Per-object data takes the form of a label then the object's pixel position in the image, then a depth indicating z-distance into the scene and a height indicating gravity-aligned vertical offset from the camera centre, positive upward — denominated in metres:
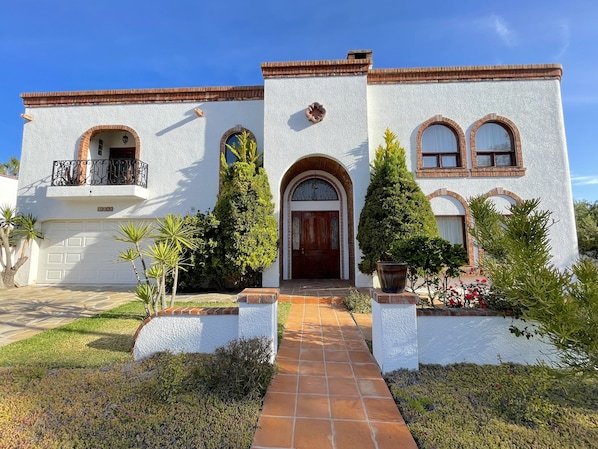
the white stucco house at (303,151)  9.05 +3.68
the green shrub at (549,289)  2.47 -0.36
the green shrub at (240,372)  2.79 -1.26
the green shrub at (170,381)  2.68 -1.30
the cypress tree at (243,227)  7.70 +0.79
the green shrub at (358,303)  6.18 -1.17
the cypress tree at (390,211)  7.42 +1.20
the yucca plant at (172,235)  4.94 +0.36
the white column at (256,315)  3.54 -0.81
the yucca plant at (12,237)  9.64 +0.63
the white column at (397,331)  3.42 -0.99
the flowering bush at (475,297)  3.92 -0.69
